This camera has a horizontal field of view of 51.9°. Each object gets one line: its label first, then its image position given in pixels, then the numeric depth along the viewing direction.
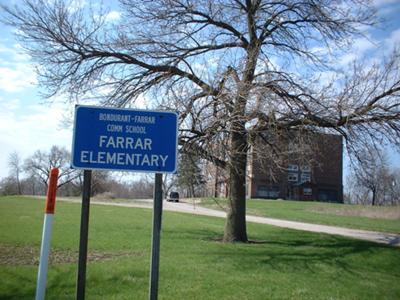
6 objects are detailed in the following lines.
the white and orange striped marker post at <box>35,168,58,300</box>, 4.51
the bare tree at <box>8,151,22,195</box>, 105.12
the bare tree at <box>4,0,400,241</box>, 11.86
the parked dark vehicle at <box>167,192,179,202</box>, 60.66
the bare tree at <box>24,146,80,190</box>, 94.64
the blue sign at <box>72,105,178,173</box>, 5.04
